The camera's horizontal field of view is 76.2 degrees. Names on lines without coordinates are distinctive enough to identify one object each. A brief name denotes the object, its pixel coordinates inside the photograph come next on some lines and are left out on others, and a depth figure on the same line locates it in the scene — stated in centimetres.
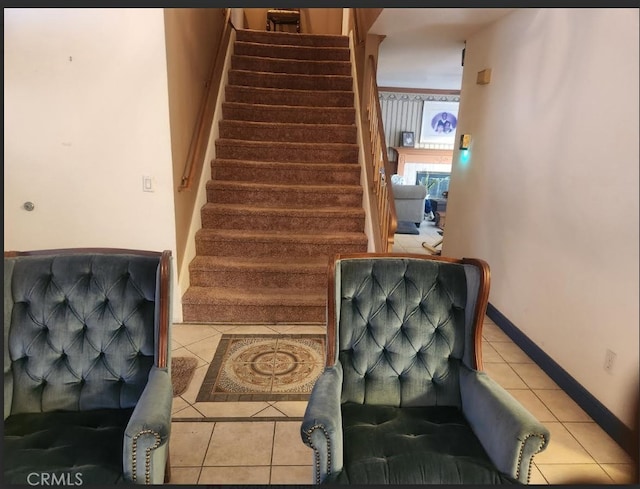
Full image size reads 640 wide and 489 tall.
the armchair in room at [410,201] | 634
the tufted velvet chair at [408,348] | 140
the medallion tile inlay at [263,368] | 220
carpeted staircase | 308
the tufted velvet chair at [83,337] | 139
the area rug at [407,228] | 638
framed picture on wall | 902
